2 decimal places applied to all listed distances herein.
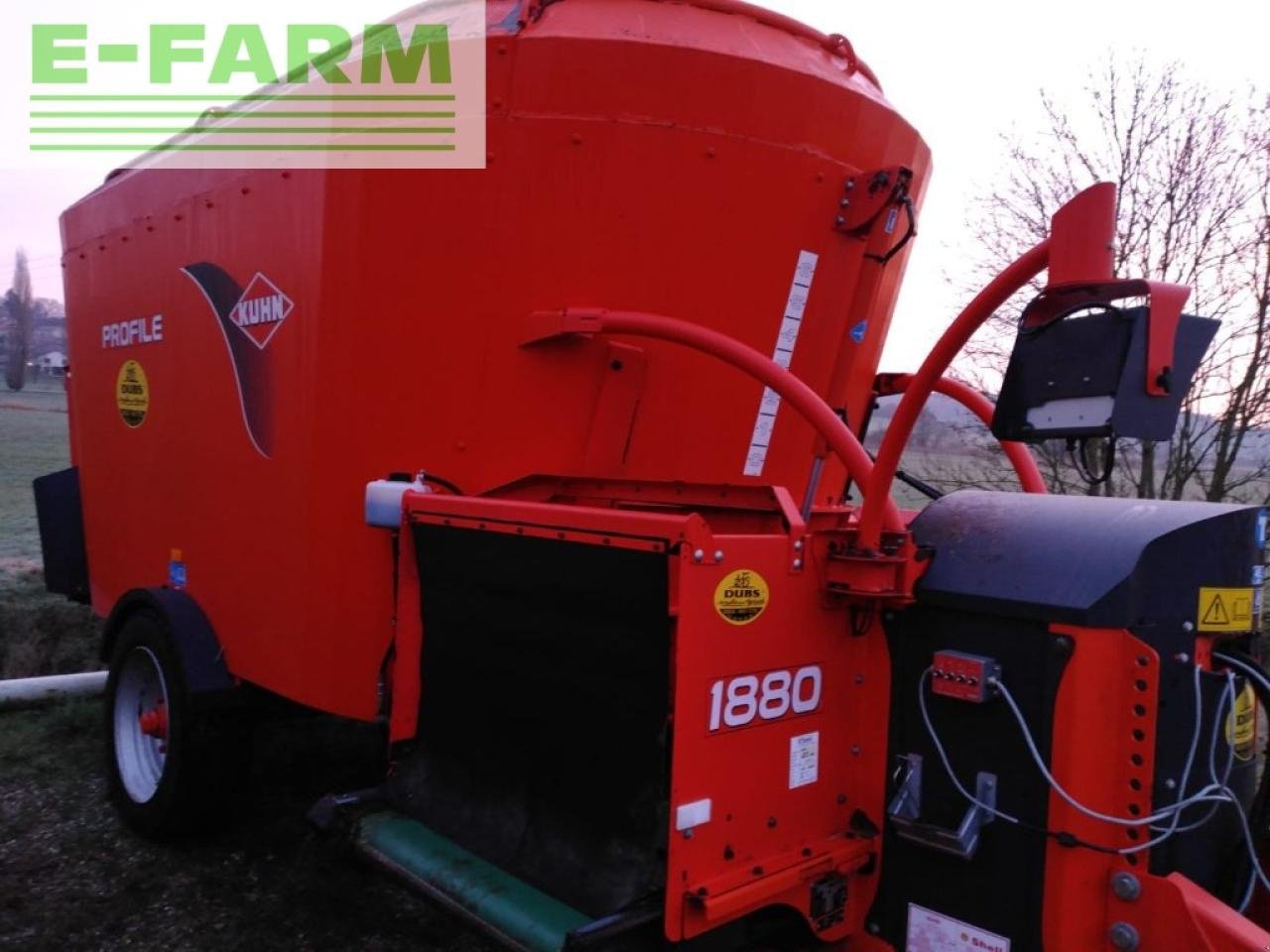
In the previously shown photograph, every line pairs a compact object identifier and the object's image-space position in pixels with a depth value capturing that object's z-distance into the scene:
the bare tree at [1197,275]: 7.32
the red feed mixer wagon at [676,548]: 2.14
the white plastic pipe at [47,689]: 5.72
